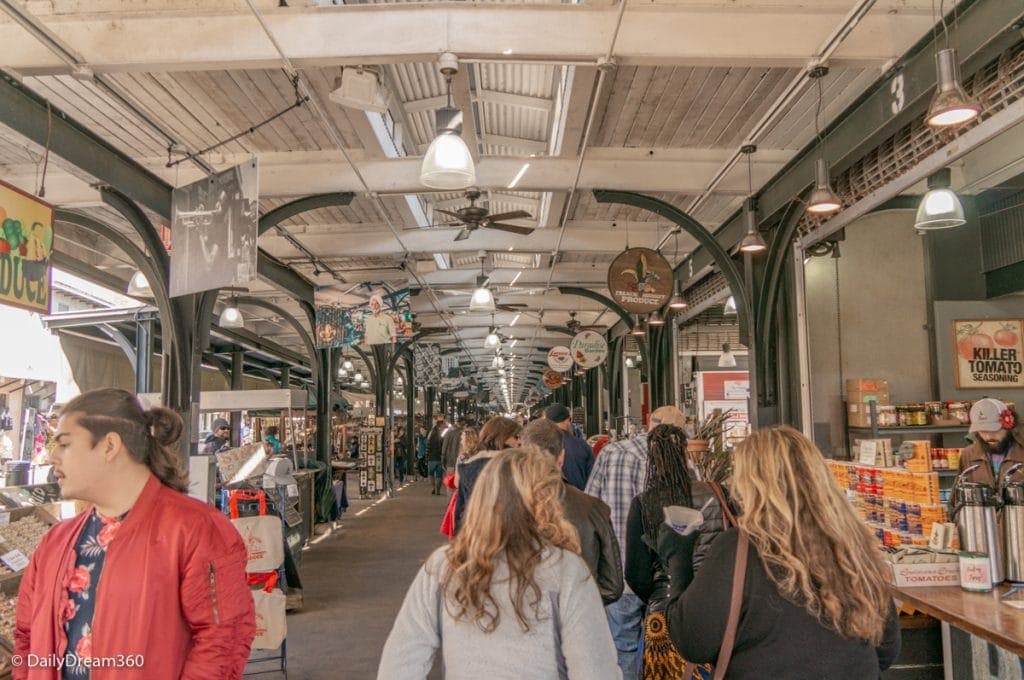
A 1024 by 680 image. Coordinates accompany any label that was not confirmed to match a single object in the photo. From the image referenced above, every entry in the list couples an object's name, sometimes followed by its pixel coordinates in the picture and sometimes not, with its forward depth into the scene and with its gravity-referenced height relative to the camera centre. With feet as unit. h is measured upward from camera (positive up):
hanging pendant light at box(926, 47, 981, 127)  12.09 +4.73
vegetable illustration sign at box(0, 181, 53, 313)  14.80 +3.27
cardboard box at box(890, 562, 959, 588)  11.86 -2.64
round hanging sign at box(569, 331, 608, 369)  53.01 +3.90
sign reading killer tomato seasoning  26.91 +1.70
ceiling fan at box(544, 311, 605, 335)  61.77 +6.54
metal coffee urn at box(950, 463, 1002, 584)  11.59 -1.82
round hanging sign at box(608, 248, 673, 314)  29.07 +4.67
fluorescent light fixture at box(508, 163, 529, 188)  26.68 +7.98
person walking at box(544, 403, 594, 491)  20.35 -1.44
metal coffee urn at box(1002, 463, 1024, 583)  11.38 -1.92
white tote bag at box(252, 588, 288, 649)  17.48 -4.81
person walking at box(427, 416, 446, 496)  59.31 -3.56
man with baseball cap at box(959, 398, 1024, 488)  18.69 -0.87
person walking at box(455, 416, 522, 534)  16.84 -0.85
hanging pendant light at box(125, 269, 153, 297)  32.37 +5.29
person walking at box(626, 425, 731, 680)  11.84 -1.93
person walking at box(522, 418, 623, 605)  11.41 -1.96
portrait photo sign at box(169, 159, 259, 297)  19.70 +4.82
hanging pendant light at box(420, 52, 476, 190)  16.49 +5.39
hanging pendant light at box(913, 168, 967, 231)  21.16 +5.25
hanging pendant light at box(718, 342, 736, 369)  49.08 +2.83
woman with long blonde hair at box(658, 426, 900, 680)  6.63 -1.60
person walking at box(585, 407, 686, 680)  13.85 -1.64
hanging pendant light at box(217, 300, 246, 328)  41.37 +5.01
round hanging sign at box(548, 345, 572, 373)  59.62 +3.71
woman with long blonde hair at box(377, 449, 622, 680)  6.40 -1.64
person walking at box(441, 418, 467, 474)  45.22 -2.12
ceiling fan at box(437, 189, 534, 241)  26.61 +6.70
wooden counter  9.12 -2.78
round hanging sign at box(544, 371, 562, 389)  72.95 +2.60
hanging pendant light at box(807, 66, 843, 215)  17.43 +4.73
